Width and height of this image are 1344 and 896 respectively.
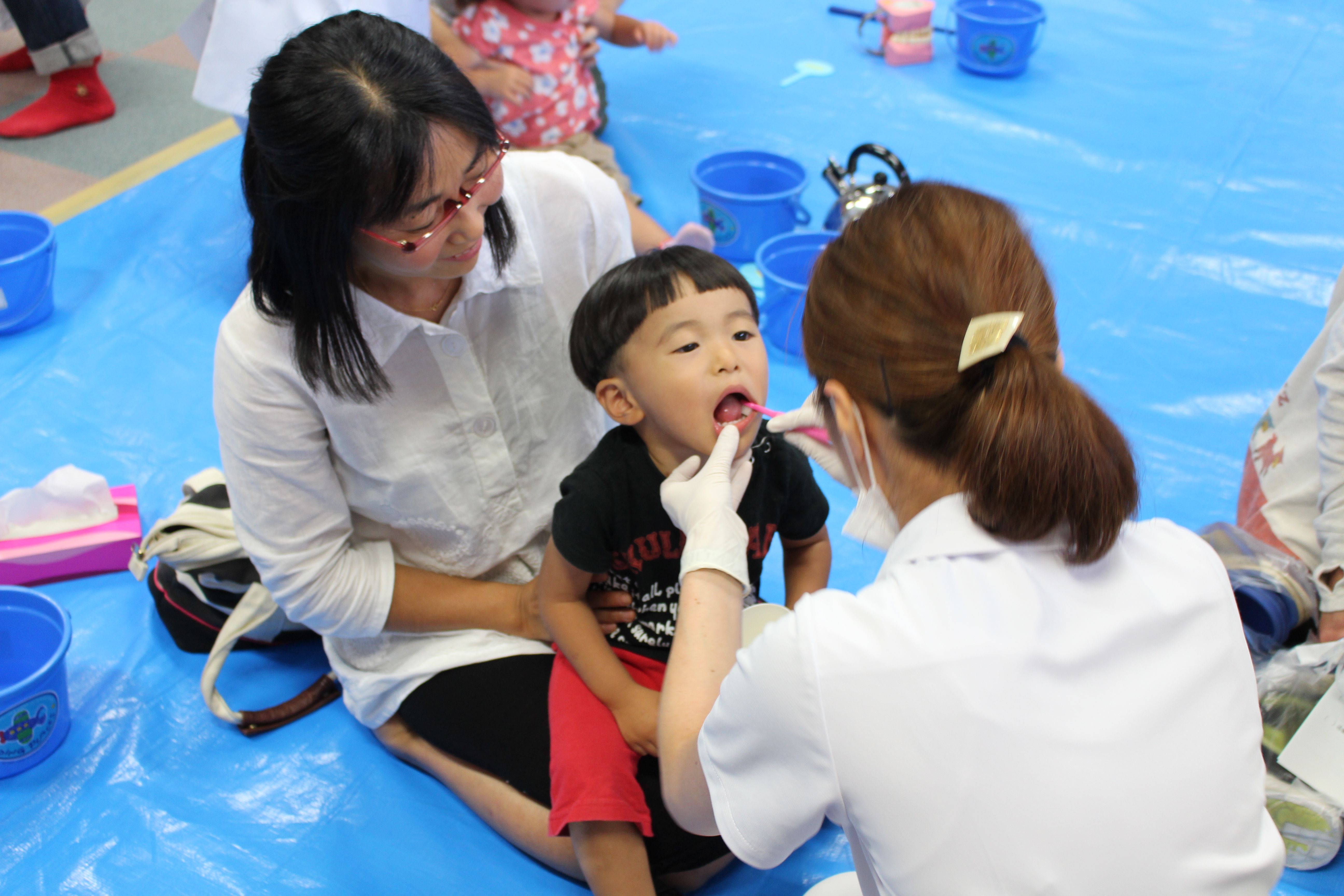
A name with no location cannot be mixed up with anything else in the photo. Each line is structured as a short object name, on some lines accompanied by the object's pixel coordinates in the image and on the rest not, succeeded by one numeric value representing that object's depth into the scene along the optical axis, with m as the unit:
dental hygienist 0.77
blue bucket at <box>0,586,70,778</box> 1.51
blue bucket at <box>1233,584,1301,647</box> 1.49
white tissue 1.90
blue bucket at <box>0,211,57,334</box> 2.35
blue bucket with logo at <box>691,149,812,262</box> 2.52
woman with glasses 1.12
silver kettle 2.39
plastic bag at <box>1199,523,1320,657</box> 1.49
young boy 1.27
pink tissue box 1.88
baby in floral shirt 2.60
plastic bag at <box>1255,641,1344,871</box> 1.39
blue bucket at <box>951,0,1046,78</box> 3.25
